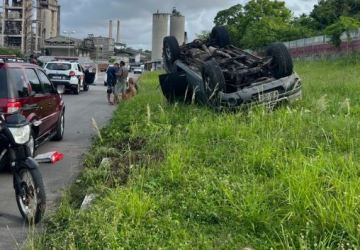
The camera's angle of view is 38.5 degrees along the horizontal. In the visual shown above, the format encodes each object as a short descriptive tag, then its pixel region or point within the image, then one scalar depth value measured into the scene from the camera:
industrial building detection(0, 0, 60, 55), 100.25
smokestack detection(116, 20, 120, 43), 163.50
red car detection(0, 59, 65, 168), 7.35
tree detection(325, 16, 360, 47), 32.91
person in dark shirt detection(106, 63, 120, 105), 18.76
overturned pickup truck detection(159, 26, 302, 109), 8.77
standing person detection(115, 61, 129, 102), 18.09
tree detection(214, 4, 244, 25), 79.62
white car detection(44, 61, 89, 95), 25.19
